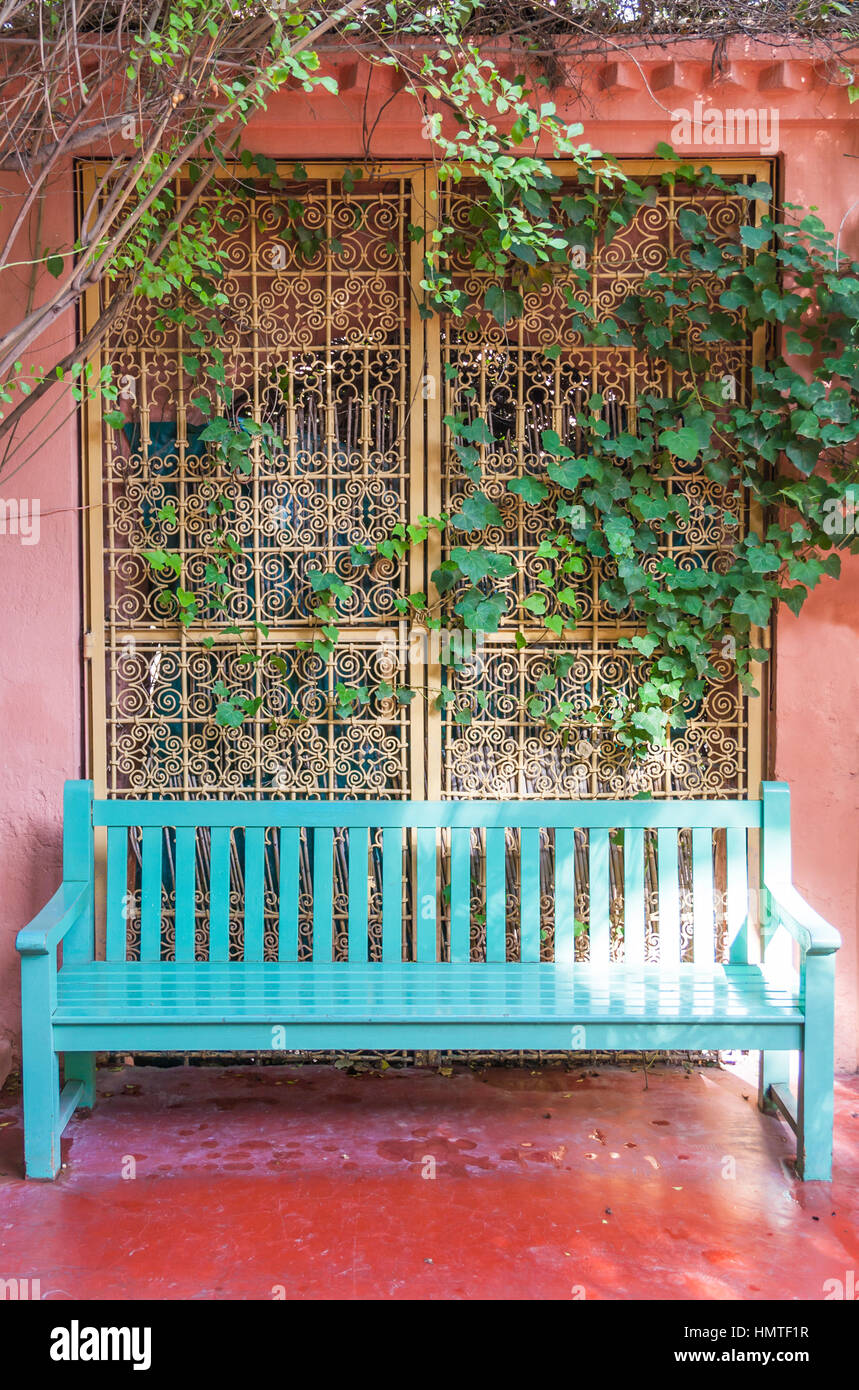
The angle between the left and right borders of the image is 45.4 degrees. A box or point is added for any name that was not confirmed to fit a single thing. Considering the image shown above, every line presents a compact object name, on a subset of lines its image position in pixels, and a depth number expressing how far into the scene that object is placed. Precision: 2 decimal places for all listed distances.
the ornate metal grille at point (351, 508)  3.88
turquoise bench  3.15
